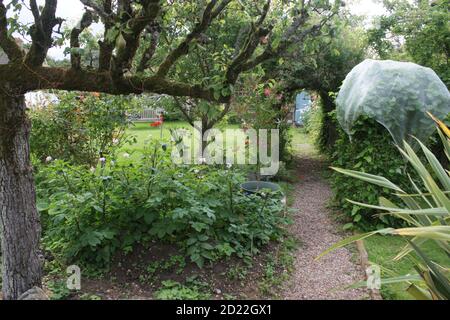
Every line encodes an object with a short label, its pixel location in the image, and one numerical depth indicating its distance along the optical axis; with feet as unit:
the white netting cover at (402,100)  15.05
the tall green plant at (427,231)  5.35
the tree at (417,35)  19.48
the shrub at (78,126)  17.22
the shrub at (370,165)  15.21
